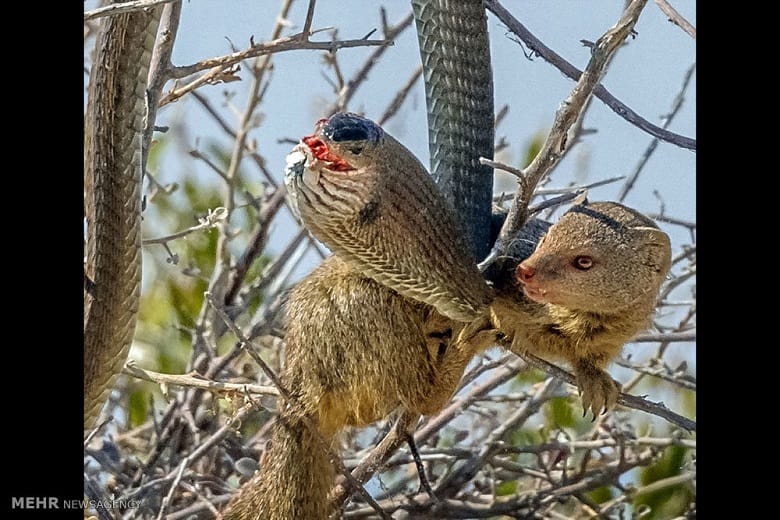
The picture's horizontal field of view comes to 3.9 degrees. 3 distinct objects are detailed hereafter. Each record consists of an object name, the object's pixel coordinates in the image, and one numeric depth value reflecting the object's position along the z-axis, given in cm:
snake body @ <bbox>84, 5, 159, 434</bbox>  466
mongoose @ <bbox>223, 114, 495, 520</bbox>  465
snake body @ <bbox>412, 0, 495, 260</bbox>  473
